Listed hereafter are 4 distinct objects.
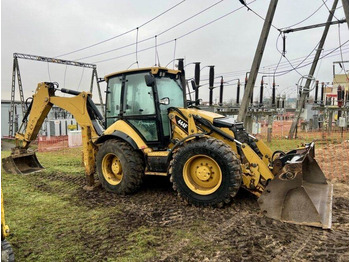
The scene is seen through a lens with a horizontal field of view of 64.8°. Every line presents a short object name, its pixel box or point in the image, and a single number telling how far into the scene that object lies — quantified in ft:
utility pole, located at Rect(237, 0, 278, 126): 26.86
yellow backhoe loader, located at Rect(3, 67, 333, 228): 12.95
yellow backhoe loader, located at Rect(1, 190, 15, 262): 7.58
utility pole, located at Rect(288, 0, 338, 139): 44.12
